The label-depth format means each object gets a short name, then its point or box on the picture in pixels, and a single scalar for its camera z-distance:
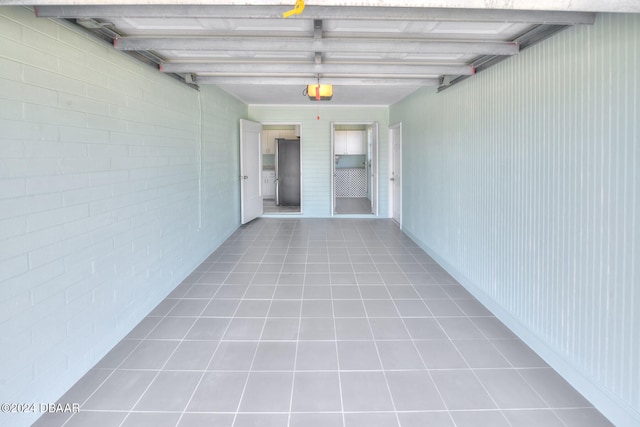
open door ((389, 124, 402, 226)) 7.64
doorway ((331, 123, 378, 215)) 11.70
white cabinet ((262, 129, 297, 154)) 11.58
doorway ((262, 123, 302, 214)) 10.26
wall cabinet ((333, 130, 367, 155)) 11.83
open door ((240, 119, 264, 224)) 7.34
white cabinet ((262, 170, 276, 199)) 11.60
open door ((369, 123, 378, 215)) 8.41
